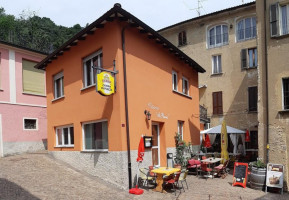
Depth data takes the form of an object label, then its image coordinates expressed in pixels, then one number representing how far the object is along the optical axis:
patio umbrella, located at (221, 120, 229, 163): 13.15
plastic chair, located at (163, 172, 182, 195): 9.02
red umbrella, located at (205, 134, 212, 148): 14.96
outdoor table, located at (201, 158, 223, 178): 12.01
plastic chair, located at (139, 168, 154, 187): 9.55
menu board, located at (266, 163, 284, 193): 9.95
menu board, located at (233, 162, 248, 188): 10.55
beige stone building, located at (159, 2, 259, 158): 22.38
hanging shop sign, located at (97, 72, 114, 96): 8.79
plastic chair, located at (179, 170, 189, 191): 9.52
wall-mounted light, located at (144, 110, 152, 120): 10.59
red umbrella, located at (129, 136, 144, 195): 8.91
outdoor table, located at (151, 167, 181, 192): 9.12
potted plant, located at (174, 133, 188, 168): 12.64
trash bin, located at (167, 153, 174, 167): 11.93
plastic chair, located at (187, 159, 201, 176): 12.48
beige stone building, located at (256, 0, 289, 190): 10.85
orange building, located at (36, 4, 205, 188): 9.48
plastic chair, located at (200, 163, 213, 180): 11.69
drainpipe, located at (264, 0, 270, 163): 11.09
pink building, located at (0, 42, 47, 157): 15.42
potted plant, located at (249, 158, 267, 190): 10.28
